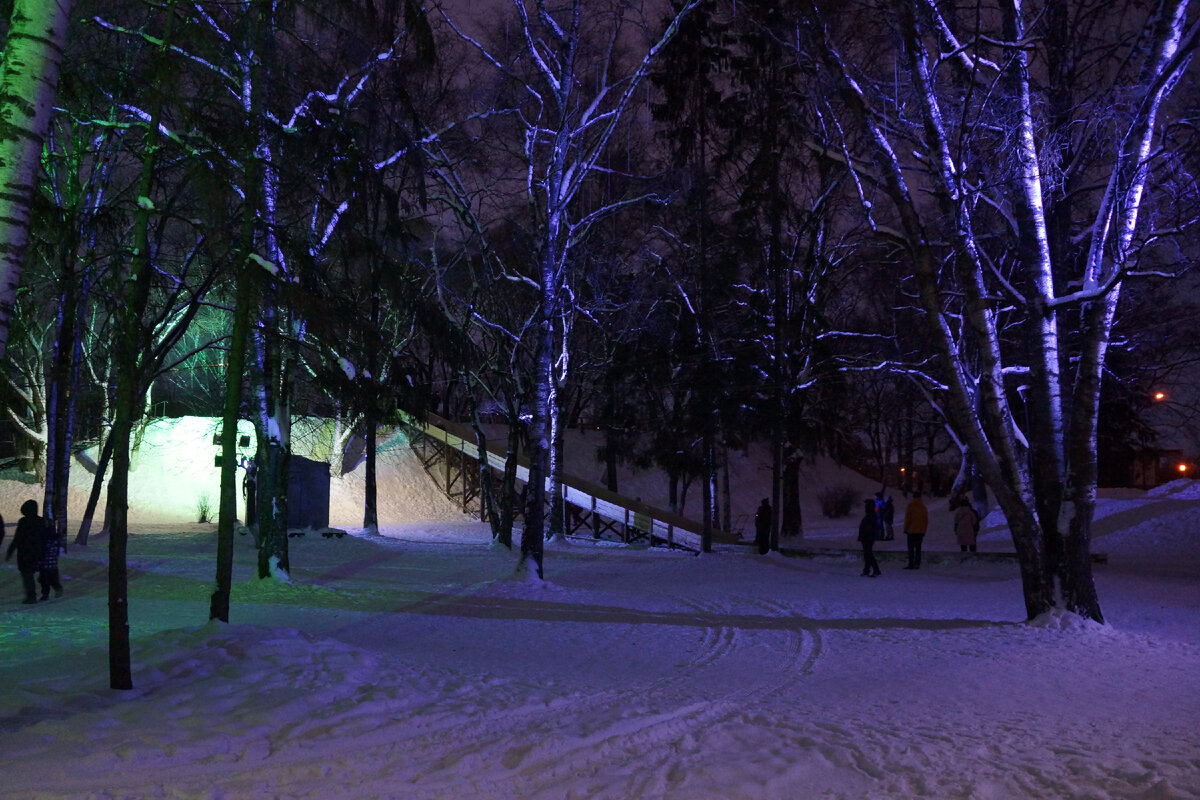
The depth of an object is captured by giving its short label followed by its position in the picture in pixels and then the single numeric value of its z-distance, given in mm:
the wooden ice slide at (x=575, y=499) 28448
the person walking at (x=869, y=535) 17781
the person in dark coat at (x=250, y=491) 24067
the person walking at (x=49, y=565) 13171
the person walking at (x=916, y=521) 18750
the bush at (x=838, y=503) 42469
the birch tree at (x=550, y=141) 15266
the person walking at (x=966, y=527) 21531
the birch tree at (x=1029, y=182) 10289
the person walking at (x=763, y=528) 23469
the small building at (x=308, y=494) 26422
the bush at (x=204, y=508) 29969
